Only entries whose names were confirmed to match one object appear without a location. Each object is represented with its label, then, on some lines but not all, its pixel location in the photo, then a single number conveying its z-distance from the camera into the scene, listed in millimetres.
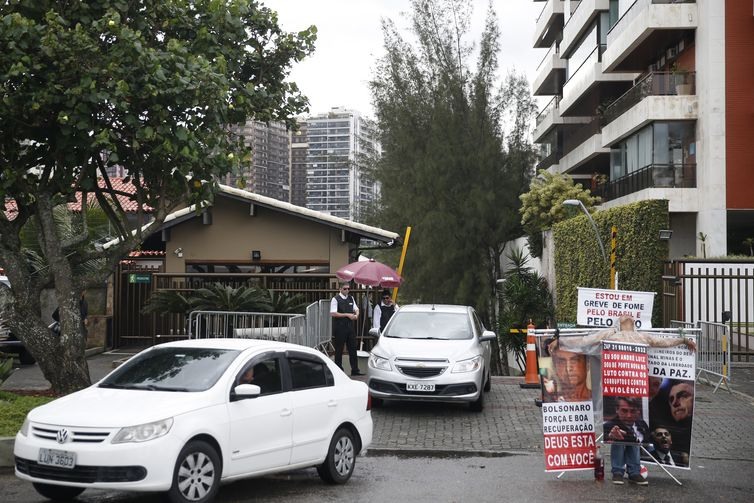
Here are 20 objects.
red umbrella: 21453
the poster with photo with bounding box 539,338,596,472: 10109
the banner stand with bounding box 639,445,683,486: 10031
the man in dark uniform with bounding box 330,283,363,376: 18188
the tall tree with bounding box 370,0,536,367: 37938
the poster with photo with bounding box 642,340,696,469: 10062
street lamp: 23781
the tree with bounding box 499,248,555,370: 30641
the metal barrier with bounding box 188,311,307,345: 18172
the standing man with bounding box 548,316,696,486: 10023
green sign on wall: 24969
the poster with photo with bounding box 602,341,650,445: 9938
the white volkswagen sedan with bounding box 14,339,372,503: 7855
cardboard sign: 11141
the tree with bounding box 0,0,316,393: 12734
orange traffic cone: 18078
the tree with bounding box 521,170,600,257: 36031
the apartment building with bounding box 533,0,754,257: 31938
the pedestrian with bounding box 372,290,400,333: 21297
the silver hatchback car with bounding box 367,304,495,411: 14281
